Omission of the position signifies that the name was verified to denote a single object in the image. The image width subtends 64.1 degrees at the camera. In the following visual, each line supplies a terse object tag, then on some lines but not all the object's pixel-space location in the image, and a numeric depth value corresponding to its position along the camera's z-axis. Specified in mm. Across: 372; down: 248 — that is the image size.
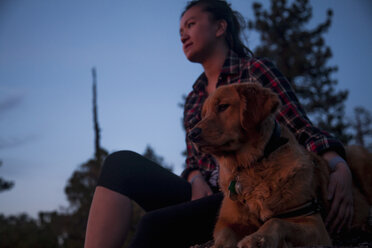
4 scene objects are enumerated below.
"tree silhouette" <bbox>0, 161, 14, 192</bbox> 19141
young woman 2365
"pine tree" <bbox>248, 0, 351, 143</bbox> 20156
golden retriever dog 1960
